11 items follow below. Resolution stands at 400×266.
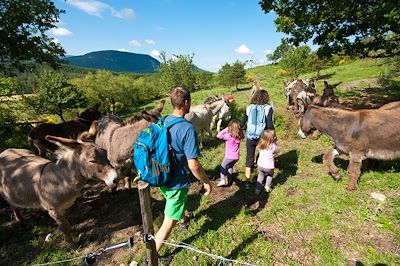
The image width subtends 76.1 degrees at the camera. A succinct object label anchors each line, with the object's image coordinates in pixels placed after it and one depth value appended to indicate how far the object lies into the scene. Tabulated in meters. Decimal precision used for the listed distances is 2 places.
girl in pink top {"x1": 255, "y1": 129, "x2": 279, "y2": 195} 5.31
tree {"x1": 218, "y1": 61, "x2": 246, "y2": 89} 35.31
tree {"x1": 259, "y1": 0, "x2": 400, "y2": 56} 7.92
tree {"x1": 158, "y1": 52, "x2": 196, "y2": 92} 35.62
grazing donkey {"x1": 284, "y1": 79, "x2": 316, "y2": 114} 11.22
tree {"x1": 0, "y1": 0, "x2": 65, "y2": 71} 7.68
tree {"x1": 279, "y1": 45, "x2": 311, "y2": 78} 34.53
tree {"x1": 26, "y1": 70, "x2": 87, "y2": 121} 32.53
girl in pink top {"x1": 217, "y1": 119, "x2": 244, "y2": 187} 5.70
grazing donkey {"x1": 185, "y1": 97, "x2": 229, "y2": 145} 9.22
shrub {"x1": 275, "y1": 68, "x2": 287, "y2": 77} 47.75
